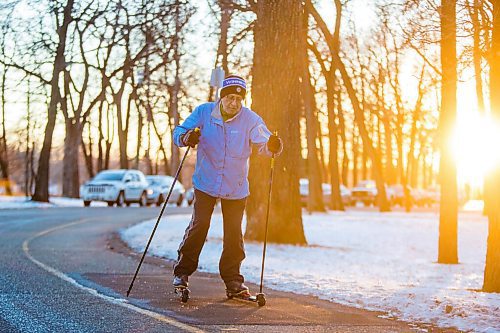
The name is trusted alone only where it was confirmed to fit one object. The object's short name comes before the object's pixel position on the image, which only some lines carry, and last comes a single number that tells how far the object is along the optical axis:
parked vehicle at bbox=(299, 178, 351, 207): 45.56
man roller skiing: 7.99
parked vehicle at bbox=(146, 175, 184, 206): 41.94
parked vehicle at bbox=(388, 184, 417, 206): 56.74
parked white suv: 37.19
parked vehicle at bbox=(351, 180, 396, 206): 59.03
